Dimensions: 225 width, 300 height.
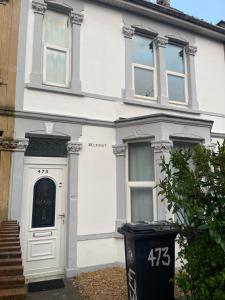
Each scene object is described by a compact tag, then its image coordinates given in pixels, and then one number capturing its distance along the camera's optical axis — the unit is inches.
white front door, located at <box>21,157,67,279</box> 213.9
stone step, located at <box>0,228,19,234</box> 149.0
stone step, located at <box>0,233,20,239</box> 134.8
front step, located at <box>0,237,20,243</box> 123.6
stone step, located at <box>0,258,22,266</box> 92.5
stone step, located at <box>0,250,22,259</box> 98.1
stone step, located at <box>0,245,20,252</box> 104.6
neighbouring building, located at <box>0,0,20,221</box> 207.2
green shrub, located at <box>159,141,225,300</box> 98.7
